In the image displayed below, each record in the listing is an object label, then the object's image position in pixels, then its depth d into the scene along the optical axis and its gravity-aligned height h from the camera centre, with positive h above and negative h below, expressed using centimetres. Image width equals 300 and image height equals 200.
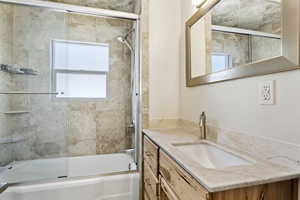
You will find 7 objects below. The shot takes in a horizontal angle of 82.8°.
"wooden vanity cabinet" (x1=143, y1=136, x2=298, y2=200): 60 -36
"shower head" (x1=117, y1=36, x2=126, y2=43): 249 +91
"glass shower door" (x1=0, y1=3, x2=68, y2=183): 180 +5
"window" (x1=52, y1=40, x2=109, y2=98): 234 +46
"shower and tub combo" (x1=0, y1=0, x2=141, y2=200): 166 -2
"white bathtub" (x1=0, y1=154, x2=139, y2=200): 147 -76
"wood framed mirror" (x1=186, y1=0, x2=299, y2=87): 75 +36
